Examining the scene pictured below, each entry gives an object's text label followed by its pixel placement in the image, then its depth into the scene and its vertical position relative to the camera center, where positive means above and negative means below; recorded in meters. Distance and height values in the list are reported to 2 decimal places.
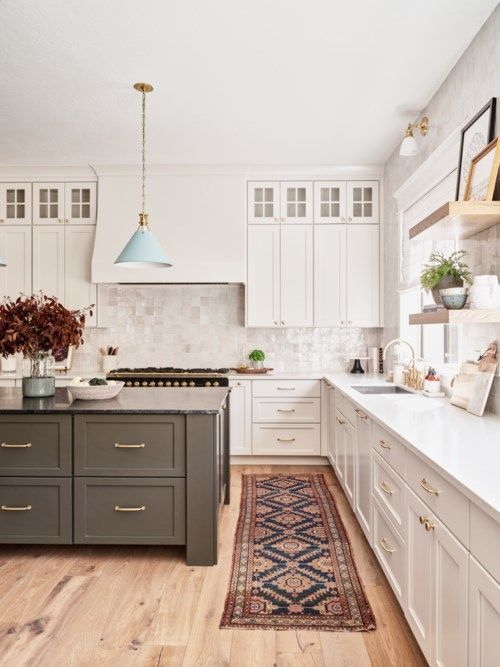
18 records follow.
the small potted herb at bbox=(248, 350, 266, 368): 4.94 -0.18
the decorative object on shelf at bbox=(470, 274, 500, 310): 2.24 +0.20
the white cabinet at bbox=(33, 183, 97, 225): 4.90 +1.29
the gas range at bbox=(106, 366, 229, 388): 4.47 -0.35
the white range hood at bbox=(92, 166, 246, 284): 4.72 +1.03
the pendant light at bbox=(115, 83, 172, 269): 2.98 +0.51
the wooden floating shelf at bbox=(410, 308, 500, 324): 2.22 +0.10
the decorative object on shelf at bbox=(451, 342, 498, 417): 2.42 -0.22
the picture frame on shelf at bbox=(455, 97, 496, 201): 2.43 +1.00
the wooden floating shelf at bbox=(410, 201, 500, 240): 2.20 +0.54
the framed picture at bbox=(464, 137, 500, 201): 2.21 +0.75
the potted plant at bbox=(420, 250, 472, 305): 2.44 +0.29
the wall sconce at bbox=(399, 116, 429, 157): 3.26 +1.25
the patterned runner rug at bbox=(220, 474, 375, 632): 2.15 -1.17
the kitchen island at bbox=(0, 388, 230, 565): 2.62 -0.72
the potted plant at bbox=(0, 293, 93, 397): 2.76 +0.03
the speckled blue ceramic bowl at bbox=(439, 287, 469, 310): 2.36 +0.19
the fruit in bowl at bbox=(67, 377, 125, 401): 2.84 -0.29
